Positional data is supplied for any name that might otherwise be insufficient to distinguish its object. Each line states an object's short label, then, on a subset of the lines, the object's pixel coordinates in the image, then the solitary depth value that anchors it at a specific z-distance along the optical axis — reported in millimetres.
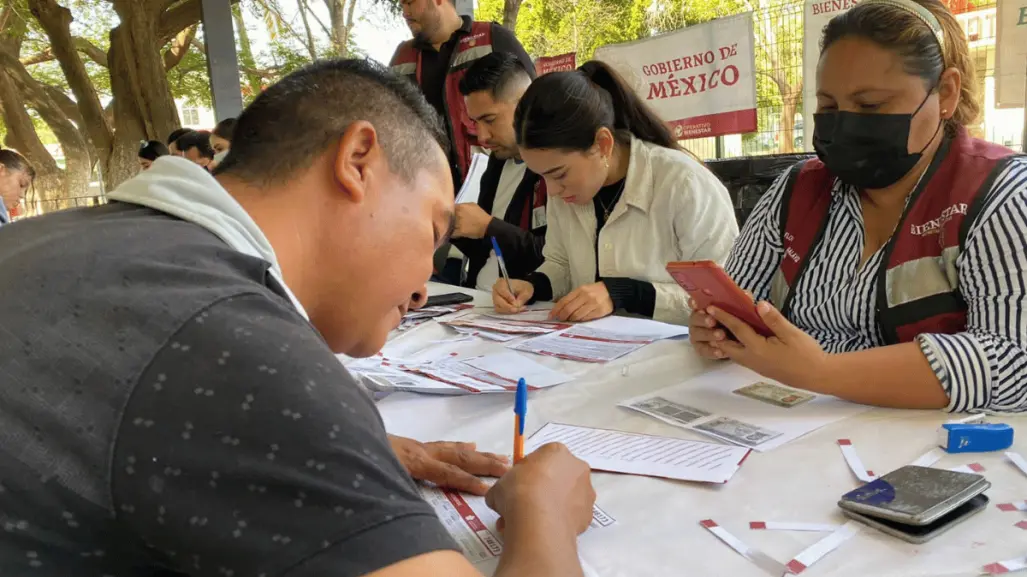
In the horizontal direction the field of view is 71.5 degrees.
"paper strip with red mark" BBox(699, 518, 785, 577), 729
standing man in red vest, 3295
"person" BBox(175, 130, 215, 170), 5095
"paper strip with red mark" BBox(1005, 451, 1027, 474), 904
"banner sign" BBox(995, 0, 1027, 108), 3381
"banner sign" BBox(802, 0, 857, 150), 4461
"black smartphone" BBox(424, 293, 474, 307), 2242
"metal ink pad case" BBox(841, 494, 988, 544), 754
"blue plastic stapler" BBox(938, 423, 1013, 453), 962
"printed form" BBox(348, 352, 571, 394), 1360
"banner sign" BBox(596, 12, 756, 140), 5047
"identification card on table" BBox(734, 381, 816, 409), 1203
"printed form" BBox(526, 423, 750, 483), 954
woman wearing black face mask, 1146
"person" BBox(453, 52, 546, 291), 2686
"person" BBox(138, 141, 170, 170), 5691
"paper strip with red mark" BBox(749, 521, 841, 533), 793
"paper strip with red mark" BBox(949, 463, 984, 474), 910
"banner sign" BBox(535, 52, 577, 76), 6418
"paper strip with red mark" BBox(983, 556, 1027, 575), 699
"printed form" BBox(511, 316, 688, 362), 1579
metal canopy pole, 5875
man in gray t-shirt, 447
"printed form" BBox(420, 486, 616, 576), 790
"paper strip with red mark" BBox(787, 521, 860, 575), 726
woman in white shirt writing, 2139
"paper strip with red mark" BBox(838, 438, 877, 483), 910
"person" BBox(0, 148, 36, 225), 4645
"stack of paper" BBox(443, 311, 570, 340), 1830
